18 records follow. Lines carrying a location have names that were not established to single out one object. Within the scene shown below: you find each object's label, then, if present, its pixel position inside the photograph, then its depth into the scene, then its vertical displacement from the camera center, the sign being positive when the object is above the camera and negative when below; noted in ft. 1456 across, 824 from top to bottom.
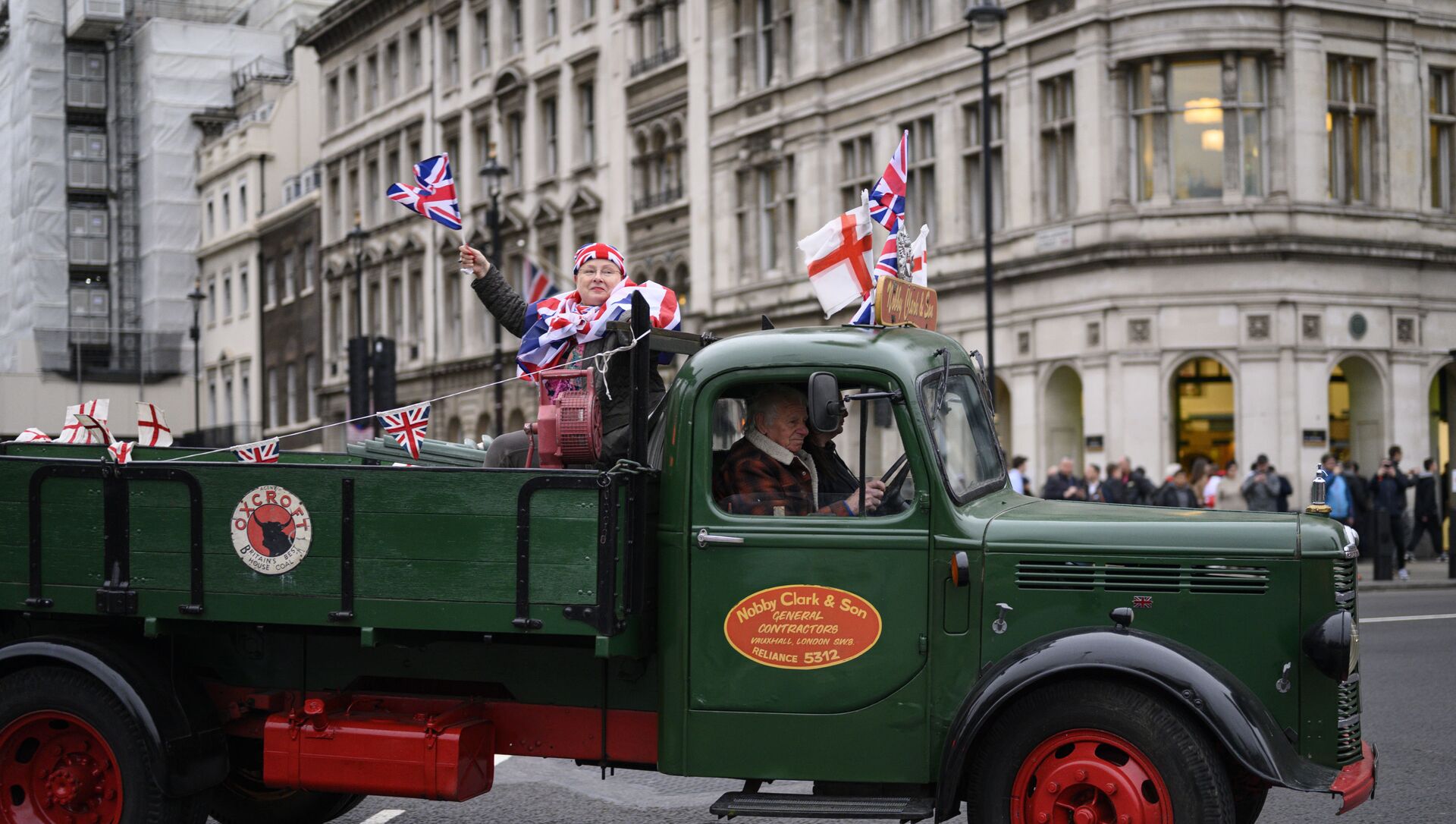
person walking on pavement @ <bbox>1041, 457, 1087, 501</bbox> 80.53 -2.57
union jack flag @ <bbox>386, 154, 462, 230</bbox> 24.68 +3.58
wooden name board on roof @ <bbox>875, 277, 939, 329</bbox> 22.57 +1.78
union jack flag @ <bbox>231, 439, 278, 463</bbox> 25.14 -0.12
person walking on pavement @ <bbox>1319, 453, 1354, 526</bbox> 77.30 -3.08
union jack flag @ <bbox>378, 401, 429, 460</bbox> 25.81 +0.27
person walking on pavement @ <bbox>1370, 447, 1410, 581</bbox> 76.38 -3.12
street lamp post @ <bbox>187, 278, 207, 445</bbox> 179.15 +12.35
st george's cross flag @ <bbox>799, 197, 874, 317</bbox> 24.53 +2.49
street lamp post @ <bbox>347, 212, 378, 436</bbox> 86.33 +3.50
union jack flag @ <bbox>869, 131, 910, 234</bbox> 24.61 +3.42
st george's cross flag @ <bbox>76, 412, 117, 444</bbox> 26.84 +0.32
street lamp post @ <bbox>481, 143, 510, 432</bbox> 100.94 +13.46
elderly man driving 21.71 -0.42
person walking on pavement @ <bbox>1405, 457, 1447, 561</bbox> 87.76 -4.20
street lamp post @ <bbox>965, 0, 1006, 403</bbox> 77.92 +16.57
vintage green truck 20.11 -2.37
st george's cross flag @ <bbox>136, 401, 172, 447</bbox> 26.86 +0.29
